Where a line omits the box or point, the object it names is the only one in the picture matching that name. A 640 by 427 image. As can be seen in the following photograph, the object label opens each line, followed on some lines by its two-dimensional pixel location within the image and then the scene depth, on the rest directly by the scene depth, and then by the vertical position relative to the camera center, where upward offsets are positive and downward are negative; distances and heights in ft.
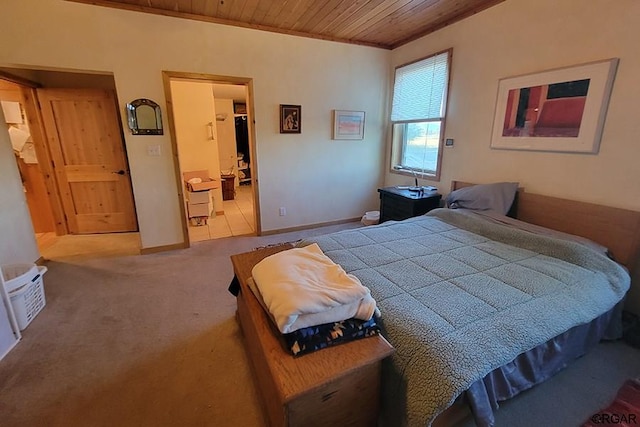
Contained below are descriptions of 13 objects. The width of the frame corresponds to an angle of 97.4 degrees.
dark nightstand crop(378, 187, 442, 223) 10.44 -2.24
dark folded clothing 3.50 -2.41
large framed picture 6.72 +0.89
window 10.94 +1.18
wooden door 11.91 -0.66
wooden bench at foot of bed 3.16 -2.62
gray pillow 8.25 -1.61
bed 3.52 -2.40
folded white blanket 3.52 -1.97
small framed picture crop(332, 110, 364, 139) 12.98 +0.85
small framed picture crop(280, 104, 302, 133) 11.89 +1.03
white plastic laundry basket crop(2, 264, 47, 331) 6.47 -3.44
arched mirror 9.61 +0.88
